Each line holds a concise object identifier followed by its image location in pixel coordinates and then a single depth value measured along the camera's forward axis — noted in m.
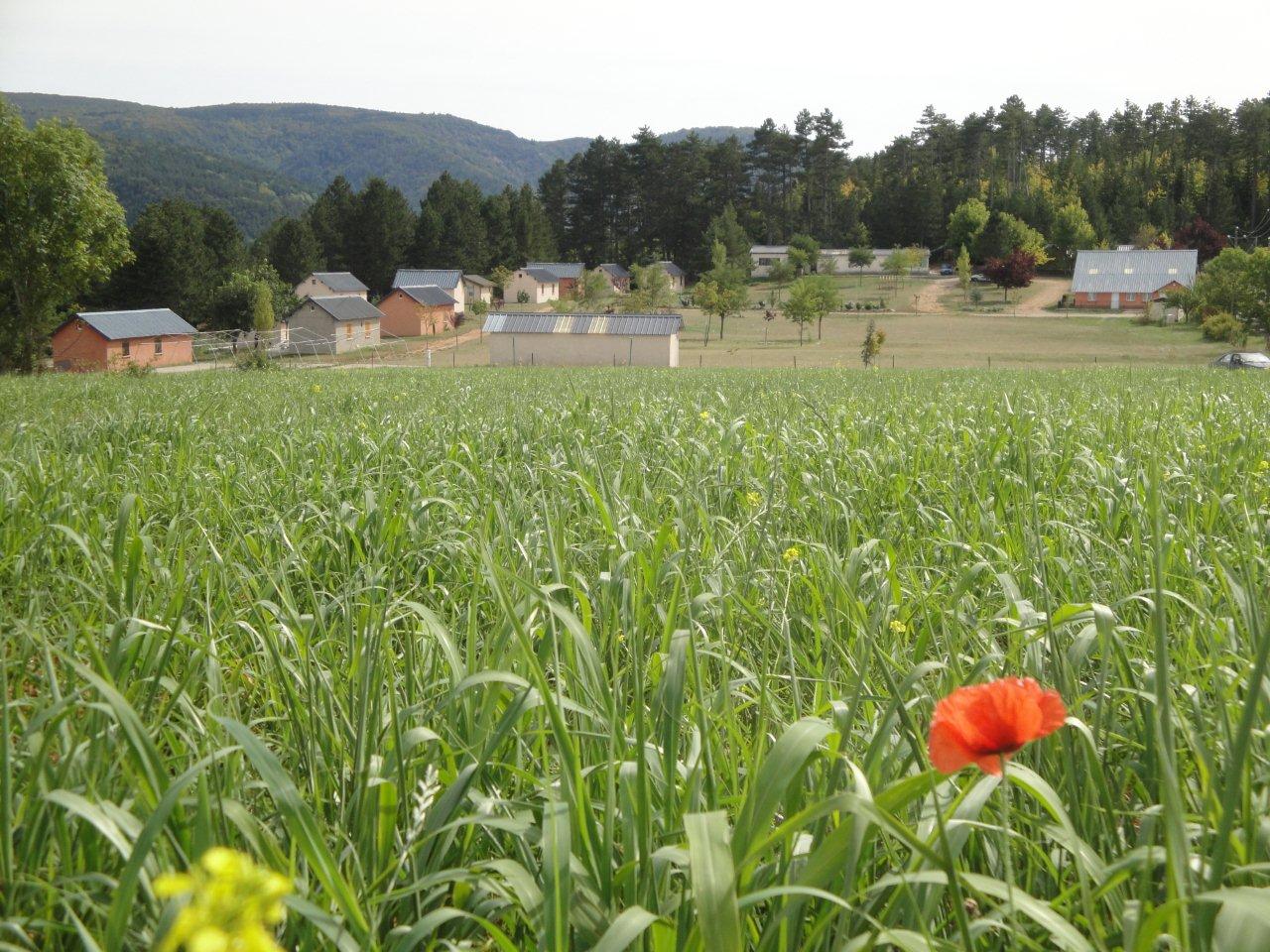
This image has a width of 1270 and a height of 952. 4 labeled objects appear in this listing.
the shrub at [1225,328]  46.53
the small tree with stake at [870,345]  41.19
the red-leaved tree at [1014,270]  76.50
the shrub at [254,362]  30.72
